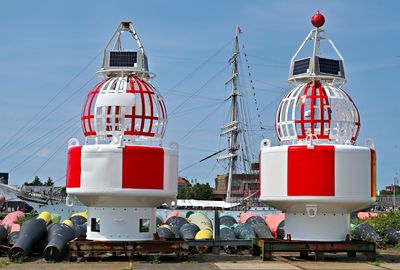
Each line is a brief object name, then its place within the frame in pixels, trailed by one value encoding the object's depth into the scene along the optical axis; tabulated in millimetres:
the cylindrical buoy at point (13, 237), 19828
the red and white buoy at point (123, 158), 17297
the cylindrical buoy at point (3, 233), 19794
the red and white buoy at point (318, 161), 17969
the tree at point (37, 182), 150450
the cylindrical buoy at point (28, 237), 17609
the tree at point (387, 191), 150000
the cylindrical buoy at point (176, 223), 22938
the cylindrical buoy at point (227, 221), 26484
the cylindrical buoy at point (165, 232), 21062
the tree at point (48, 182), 144038
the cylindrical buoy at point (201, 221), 25227
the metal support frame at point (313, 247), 18062
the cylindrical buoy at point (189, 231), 22094
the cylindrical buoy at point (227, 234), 21781
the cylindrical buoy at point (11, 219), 25125
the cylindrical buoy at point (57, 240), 17250
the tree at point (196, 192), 111412
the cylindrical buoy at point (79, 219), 24131
